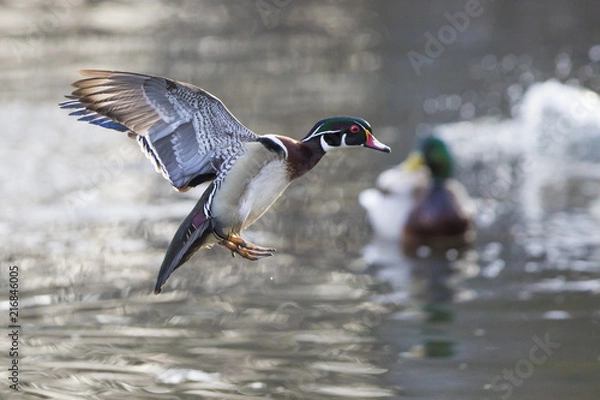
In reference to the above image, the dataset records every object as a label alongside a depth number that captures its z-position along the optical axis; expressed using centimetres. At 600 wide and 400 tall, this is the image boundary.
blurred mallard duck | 2402
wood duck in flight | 1223
